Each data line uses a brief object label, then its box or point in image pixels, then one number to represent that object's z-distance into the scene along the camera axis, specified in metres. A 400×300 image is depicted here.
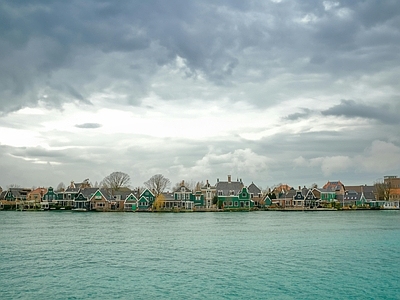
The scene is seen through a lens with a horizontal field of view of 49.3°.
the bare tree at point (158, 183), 104.85
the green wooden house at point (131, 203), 98.19
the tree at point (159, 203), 95.75
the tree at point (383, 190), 119.90
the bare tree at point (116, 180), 115.56
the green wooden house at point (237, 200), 98.44
